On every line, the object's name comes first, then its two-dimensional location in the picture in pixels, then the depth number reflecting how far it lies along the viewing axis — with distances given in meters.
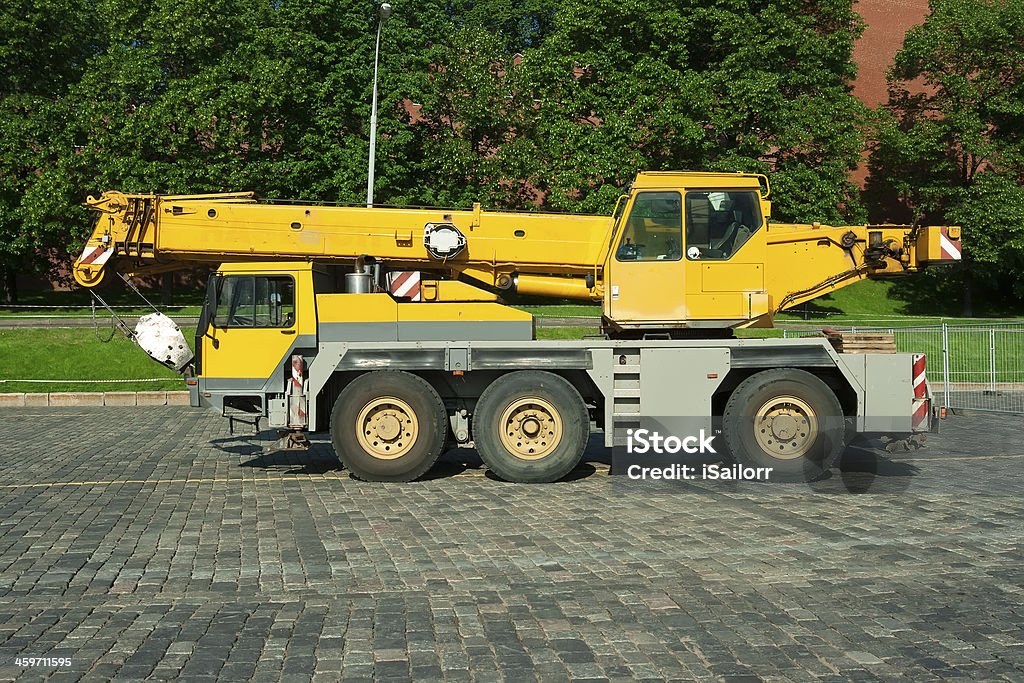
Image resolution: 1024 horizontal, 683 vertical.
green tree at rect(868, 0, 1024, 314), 36.91
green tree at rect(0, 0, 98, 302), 30.77
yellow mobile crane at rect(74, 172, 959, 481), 10.00
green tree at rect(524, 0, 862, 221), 31.84
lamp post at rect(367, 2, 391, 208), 19.97
